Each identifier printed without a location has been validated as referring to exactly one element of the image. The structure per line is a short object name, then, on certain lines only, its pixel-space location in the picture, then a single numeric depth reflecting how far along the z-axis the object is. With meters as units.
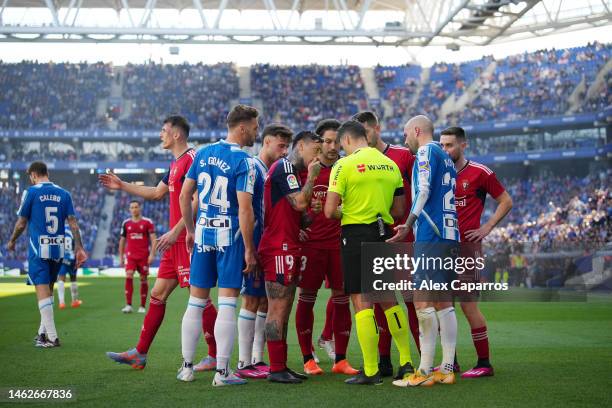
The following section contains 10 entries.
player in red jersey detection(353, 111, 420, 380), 15.31
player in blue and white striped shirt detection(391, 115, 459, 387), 13.44
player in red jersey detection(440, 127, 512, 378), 15.68
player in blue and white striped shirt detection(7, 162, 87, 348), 20.14
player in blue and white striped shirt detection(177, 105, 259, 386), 13.62
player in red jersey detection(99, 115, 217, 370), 15.34
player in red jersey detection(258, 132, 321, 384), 13.90
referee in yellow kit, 13.36
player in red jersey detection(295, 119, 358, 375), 15.33
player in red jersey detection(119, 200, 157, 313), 32.84
